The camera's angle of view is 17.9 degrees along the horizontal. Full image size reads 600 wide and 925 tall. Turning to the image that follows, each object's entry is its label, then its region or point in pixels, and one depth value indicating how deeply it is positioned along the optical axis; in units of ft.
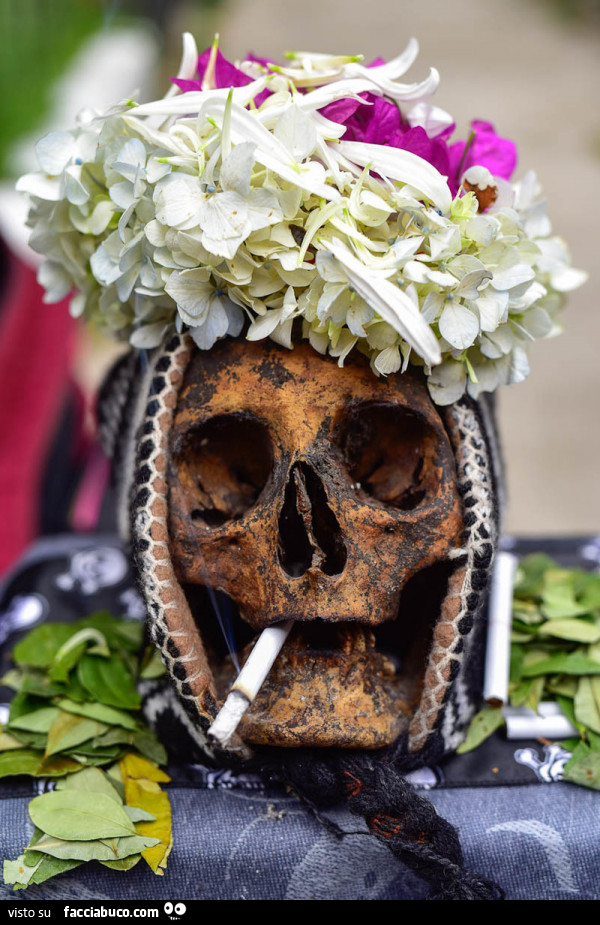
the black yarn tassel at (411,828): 2.12
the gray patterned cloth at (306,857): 2.19
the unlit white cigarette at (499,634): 2.36
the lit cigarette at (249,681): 2.07
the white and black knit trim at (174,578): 2.20
